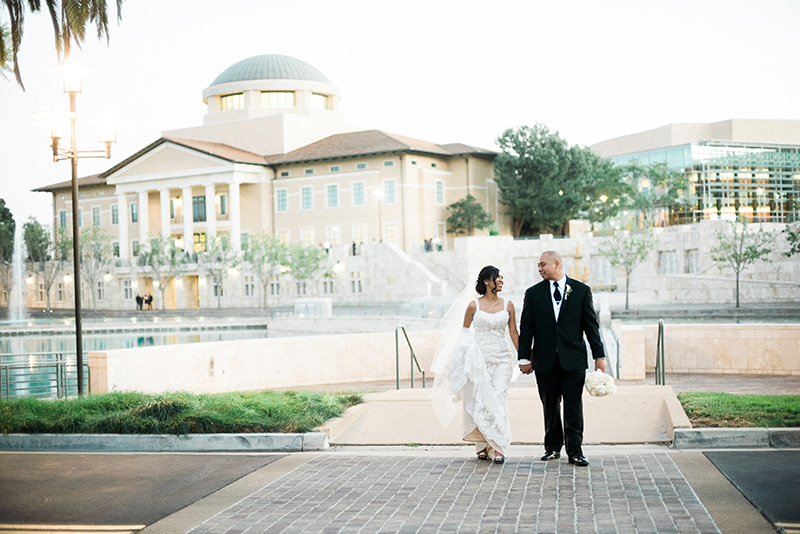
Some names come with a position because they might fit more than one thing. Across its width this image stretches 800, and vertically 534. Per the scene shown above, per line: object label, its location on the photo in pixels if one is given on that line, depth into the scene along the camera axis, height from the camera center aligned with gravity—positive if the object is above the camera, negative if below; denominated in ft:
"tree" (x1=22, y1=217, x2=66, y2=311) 245.45 +5.65
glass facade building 272.72 +20.91
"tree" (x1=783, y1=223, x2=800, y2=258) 134.51 +1.64
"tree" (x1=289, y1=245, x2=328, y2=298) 196.85 +0.42
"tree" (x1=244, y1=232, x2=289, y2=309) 200.23 +1.82
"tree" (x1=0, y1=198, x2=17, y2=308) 250.98 +4.97
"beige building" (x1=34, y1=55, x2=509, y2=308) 214.90 +19.93
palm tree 45.34 +12.54
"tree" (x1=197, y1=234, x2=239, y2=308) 214.07 +1.56
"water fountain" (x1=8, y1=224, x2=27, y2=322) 250.57 -0.87
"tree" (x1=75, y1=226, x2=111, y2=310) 234.58 +3.45
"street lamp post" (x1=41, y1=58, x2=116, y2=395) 46.65 +6.77
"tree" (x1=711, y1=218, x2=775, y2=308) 135.13 +1.04
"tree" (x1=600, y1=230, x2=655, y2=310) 151.03 +0.95
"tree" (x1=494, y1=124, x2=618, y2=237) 214.07 +19.21
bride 29.45 -3.60
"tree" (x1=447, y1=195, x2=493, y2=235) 214.90 +9.98
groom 28.76 -2.74
